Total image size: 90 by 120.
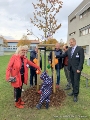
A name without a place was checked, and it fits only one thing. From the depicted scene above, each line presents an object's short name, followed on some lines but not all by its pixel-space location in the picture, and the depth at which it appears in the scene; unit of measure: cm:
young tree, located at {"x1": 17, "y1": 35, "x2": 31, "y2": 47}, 4084
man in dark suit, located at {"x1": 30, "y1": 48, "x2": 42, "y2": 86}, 337
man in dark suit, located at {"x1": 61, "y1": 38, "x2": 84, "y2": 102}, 263
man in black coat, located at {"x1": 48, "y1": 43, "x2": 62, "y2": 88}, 300
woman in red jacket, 234
